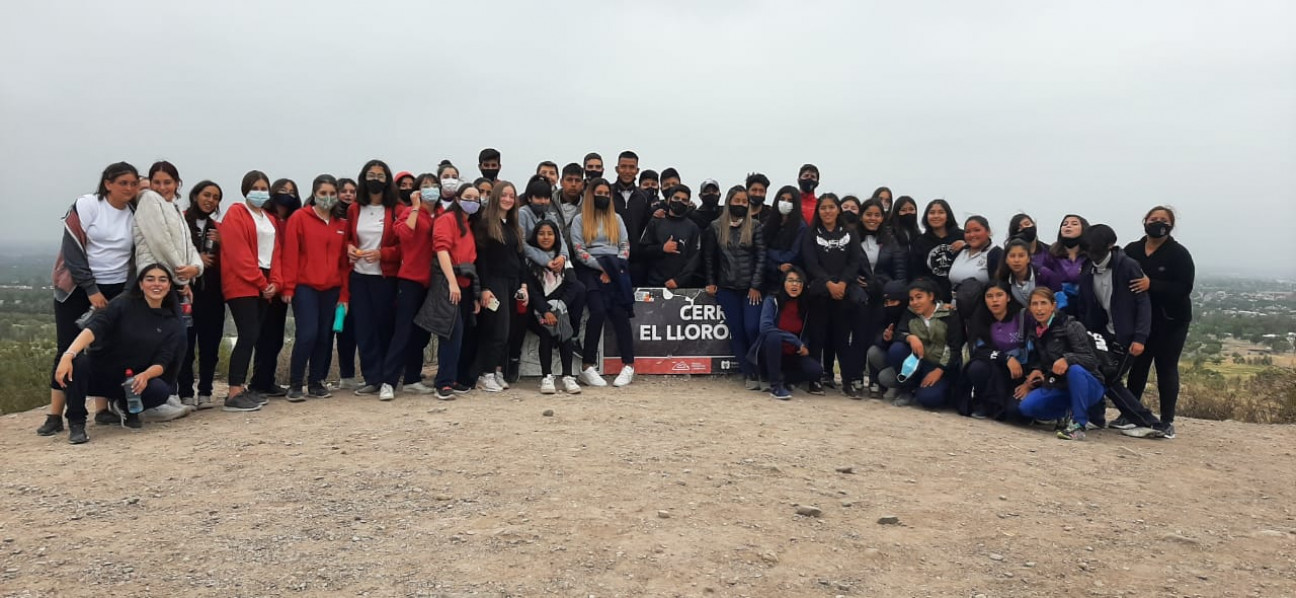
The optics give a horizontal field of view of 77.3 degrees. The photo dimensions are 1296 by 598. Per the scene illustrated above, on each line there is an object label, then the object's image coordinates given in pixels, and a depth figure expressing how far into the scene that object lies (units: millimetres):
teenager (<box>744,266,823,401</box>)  8227
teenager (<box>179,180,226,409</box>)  7012
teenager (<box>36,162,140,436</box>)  6070
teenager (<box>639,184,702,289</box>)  9117
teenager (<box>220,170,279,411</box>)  6840
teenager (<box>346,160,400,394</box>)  7566
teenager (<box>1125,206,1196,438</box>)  7219
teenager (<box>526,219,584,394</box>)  8180
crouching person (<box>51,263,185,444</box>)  5945
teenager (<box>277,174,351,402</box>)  7234
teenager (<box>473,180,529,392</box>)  7762
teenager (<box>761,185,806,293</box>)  8531
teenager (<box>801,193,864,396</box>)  8336
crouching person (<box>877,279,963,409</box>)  7797
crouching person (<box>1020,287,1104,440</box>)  6961
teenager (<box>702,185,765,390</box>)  8641
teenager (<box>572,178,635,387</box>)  8523
